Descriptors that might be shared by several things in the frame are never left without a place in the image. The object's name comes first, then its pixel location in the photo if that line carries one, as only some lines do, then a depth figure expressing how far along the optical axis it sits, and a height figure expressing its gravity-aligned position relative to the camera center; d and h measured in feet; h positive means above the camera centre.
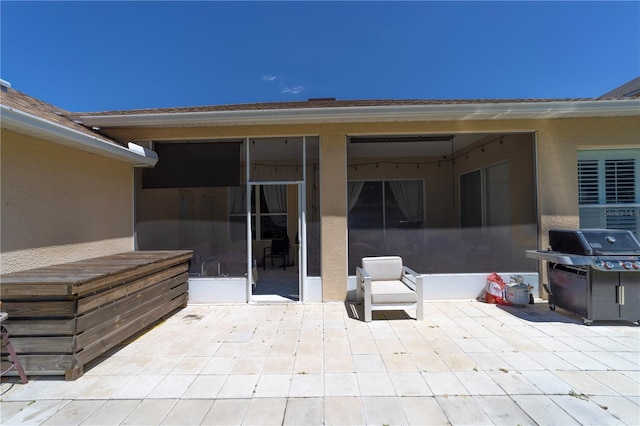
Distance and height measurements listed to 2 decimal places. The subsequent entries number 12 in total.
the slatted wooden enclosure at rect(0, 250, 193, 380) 9.09 -3.21
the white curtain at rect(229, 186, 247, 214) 17.65 +1.29
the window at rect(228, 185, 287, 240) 17.60 +0.49
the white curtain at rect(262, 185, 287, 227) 19.63 +1.33
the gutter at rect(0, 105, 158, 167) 10.09 +3.59
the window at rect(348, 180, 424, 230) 18.20 +0.77
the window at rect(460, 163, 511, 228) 18.40 +1.27
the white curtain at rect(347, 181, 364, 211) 17.94 +1.66
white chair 14.30 -3.77
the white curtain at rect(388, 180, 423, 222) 19.10 +1.41
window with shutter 17.72 +1.47
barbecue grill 12.76 -2.67
